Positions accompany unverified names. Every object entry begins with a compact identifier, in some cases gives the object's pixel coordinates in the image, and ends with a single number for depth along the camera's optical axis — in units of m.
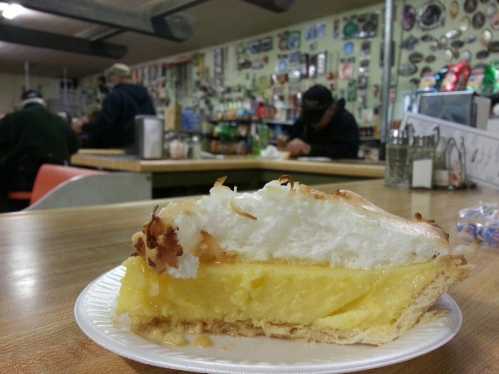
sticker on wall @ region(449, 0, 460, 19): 4.28
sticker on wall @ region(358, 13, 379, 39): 4.97
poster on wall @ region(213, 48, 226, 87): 7.06
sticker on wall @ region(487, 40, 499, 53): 3.99
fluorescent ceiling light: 1.58
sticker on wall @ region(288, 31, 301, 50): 5.88
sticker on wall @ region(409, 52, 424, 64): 4.61
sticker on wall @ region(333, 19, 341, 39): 5.37
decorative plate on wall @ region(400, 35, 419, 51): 4.64
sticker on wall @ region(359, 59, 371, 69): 5.11
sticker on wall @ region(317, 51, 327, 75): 5.59
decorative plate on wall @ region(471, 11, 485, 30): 4.10
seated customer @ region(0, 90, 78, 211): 2.93
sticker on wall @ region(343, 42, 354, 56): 5.26
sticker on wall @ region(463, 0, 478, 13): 4.15
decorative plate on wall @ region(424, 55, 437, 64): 4.50
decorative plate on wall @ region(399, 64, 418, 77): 4.66
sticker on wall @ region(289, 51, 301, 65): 5.91
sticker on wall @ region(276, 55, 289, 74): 6.07
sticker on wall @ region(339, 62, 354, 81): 5.30
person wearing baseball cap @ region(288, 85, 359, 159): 3.86
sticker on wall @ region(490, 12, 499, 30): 3.98
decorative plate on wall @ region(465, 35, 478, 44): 4.16
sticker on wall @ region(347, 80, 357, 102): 5.27
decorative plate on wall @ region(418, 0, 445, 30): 4.41
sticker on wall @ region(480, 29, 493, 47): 4.04
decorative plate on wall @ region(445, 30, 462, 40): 4.29
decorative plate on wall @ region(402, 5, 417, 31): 4.62
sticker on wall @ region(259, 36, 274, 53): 6.25
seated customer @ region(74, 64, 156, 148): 3.58
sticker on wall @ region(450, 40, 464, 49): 4.27
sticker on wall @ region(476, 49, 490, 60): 4.07
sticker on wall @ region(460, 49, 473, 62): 4.21
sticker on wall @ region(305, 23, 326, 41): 5.56
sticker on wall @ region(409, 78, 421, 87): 4.62
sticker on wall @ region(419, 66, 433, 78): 4.53
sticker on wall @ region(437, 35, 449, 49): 4.39
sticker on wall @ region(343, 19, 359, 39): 5.18
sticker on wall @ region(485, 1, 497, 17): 3.99
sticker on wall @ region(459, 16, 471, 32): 4.21
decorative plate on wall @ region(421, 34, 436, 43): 4.51
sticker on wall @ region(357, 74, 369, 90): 5.15
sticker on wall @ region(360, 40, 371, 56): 5.09
